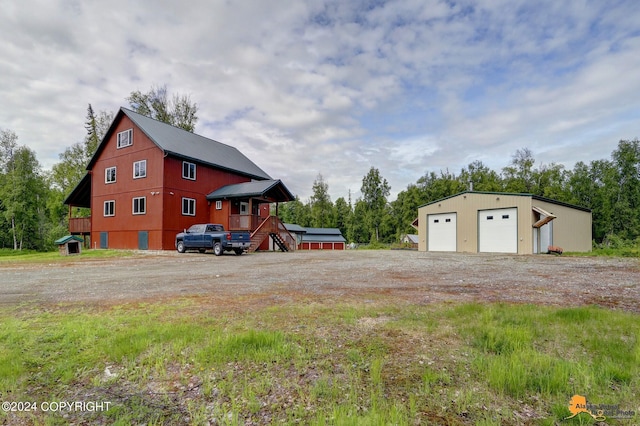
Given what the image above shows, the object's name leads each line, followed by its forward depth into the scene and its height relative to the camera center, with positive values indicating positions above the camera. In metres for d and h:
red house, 21.67 +2.42
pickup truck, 17.58 -1.11
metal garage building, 18.94 -0.19
